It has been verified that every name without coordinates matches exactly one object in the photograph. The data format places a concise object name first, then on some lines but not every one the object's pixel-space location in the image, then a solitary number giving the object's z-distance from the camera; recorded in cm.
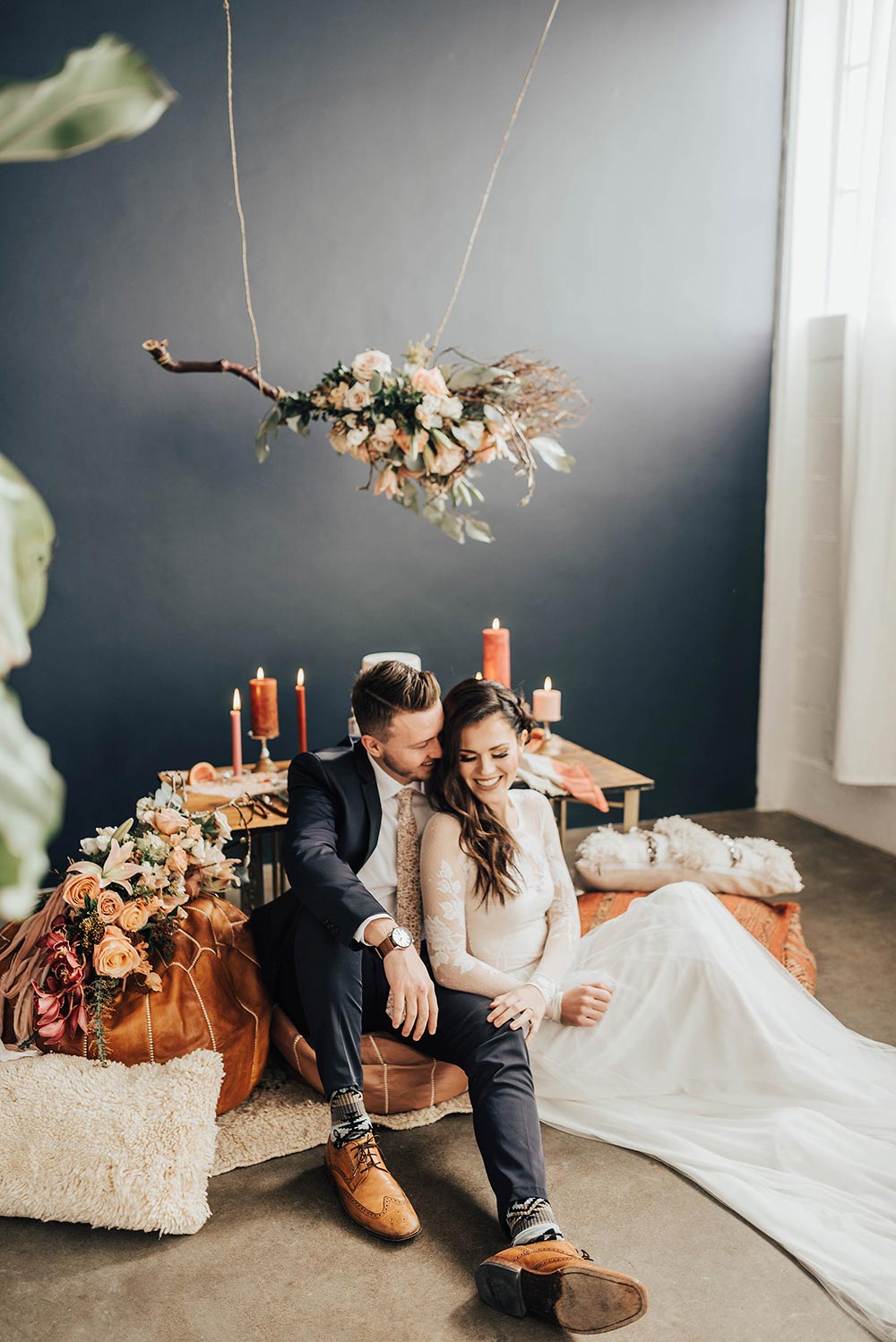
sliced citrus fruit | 291
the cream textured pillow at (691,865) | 298
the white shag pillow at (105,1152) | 182
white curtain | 336
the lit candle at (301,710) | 282
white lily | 213
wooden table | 264
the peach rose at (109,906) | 208
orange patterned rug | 268
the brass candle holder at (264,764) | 299
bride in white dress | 195
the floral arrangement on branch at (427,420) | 276
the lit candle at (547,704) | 311
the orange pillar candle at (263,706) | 284
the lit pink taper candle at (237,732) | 275
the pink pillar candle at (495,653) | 299
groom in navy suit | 164
